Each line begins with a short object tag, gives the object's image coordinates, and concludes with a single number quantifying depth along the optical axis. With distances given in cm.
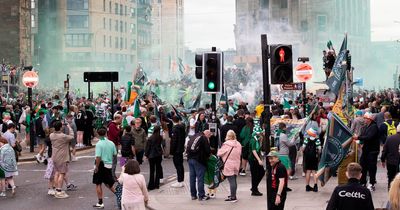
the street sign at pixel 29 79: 3022
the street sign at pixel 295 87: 2445
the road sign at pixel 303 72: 3073
